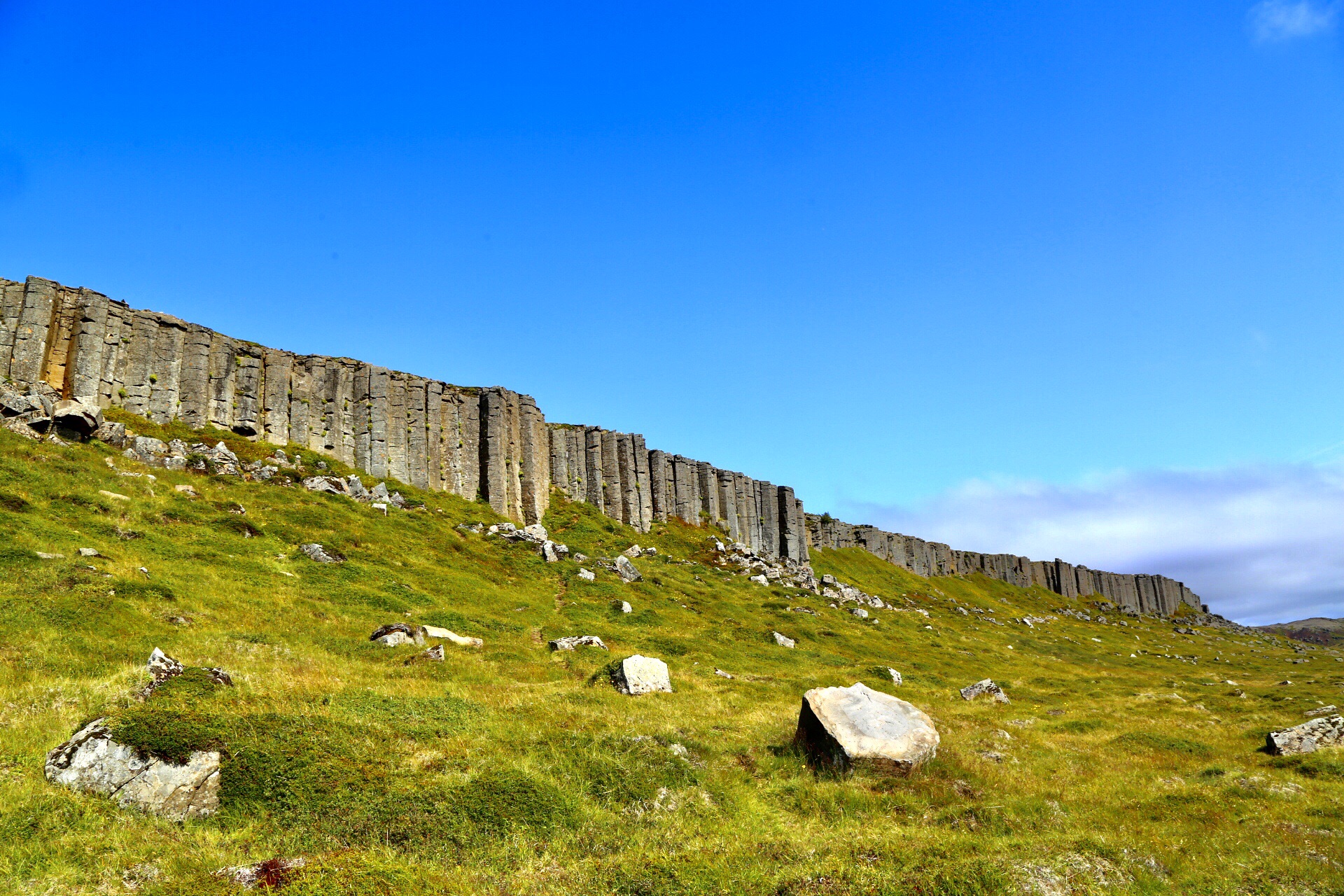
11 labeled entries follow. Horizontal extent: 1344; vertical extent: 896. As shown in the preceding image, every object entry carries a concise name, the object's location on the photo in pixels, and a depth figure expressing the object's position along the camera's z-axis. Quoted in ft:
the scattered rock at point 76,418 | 132.98
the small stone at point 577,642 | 106.22
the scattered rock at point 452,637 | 97.19
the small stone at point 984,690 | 115.03
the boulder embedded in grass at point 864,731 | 61.77
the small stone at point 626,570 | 176.96
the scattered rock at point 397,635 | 90.79
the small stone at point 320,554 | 121.60
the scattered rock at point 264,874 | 38.06
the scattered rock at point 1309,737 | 79.15
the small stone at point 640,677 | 86.48
